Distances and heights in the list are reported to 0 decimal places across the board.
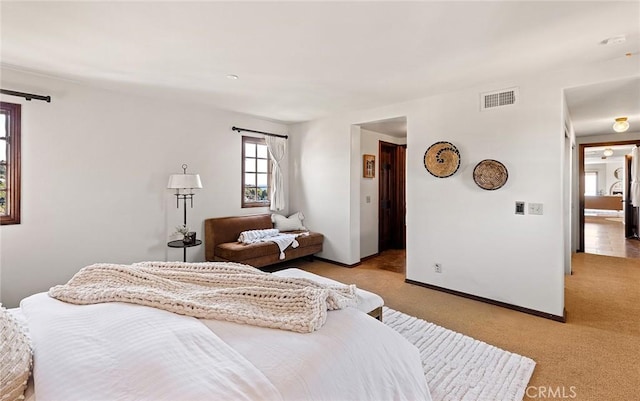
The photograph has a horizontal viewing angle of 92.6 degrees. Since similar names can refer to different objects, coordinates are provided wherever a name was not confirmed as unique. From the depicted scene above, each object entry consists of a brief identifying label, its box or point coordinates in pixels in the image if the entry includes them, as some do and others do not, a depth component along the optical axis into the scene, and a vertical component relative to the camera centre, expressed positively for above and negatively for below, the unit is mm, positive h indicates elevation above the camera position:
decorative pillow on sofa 5207 -369
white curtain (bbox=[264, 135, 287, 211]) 5309 +471
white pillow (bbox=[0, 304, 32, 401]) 1034 -580
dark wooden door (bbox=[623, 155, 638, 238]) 7234 -323
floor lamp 3754 +218
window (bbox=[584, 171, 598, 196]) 13672 +800
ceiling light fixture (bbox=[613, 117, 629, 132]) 4262 +1071
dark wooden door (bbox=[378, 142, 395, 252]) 5947 +90
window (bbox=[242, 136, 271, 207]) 5055 +483
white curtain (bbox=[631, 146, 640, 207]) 6630 +469
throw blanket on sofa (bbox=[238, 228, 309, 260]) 4480 -557
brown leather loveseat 4129 -634
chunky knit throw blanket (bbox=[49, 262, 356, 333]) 1435 -494
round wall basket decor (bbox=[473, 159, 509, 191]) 3309 +290
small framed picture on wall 5281 +614
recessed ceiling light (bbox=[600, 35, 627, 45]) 2328 +1247
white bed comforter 1007 -591
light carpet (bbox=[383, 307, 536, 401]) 1865 -1158
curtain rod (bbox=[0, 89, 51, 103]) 2912 +1040
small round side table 3840 -557
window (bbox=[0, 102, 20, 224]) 3025 +375
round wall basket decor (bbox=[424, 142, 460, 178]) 3632 +504
